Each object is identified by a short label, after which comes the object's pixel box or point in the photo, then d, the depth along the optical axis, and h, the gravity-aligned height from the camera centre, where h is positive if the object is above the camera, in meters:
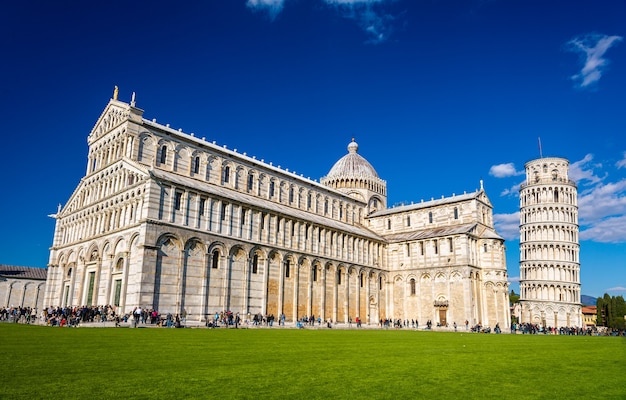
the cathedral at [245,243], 35.75 +5.82
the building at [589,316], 120.46 -2.08
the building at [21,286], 58.28 +1.64
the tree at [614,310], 80.69 -0.27
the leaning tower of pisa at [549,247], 72.31 +9.76
